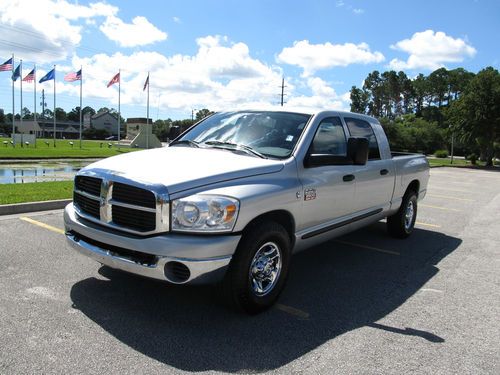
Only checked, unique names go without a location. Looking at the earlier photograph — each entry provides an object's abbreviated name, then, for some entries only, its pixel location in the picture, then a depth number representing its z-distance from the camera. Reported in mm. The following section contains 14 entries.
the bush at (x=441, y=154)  61594
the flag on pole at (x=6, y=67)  37281
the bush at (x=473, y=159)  44766
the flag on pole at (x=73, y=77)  40406
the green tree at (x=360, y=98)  121325
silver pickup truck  3420
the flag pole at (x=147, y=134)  53594
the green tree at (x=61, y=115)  175650
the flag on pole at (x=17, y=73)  41375
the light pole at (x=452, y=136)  43434
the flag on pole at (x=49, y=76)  43250
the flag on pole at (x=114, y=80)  43250
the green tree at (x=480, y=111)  40438
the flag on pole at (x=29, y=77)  41562
